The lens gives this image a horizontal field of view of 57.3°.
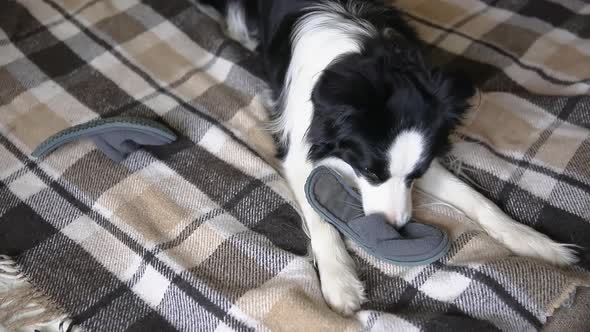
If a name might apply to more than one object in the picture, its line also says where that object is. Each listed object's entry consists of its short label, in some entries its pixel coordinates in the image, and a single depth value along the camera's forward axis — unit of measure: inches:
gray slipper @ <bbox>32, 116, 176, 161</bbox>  72.9
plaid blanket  58.9
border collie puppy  58.1
